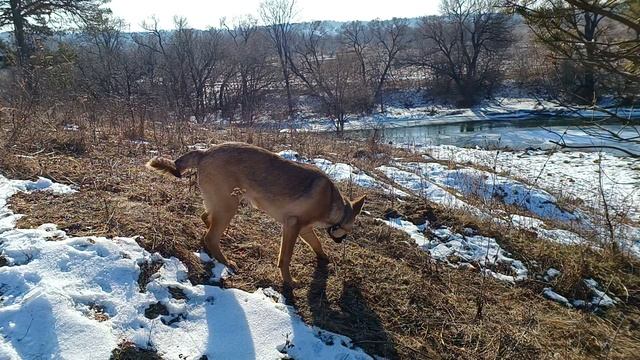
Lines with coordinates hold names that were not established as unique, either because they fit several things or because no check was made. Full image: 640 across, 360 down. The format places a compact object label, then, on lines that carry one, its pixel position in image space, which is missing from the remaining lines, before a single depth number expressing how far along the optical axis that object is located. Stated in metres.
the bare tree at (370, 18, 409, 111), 45.43
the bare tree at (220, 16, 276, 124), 43.34
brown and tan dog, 4.80
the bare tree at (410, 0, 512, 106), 45.75
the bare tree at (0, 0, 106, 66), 22.06
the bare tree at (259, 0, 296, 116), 45.31
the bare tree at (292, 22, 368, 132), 32.89
